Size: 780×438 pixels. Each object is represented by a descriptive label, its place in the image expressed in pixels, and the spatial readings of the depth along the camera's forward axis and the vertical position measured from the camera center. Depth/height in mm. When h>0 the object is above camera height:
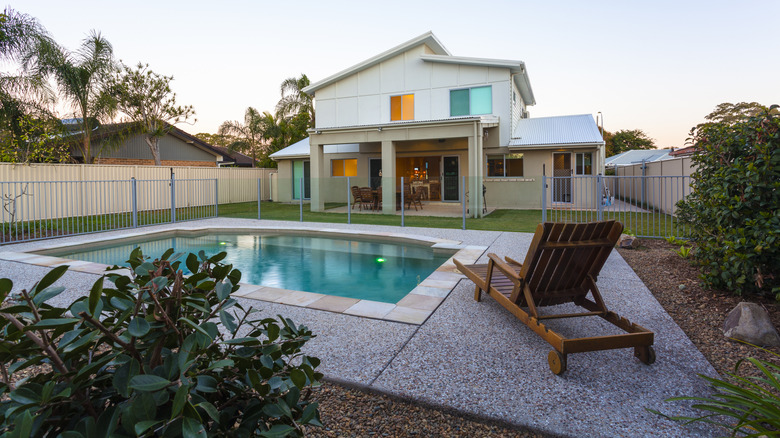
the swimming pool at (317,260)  6477 -1115
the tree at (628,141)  48188 +7151
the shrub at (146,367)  1014 -461
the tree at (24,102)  11562 +3488
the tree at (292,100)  27062 +7076
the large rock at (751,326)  3479 -1123
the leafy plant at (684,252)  6188 -812
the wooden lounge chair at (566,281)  3070 -735
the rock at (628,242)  8078 -827
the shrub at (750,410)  1732 -957
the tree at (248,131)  25984 +4994
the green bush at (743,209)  4008 -106
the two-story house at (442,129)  15469 +2883
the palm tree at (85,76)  13727 +4732
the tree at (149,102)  18625 +5024
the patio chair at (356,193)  15853 +468
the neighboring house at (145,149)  18141 +3358
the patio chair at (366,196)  15766 +339
